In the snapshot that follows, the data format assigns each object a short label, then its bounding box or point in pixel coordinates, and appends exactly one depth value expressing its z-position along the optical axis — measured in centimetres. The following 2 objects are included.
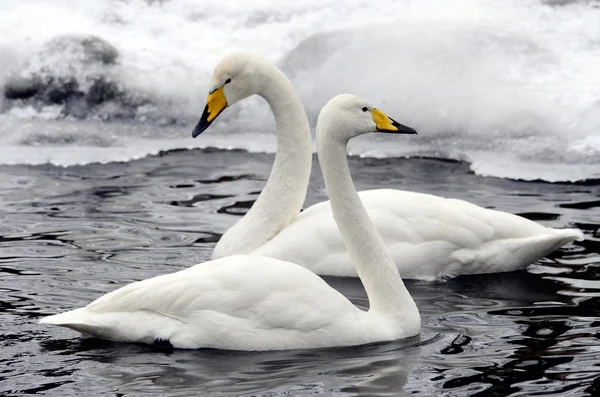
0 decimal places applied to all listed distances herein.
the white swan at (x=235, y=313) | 1200
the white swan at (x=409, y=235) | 1552
